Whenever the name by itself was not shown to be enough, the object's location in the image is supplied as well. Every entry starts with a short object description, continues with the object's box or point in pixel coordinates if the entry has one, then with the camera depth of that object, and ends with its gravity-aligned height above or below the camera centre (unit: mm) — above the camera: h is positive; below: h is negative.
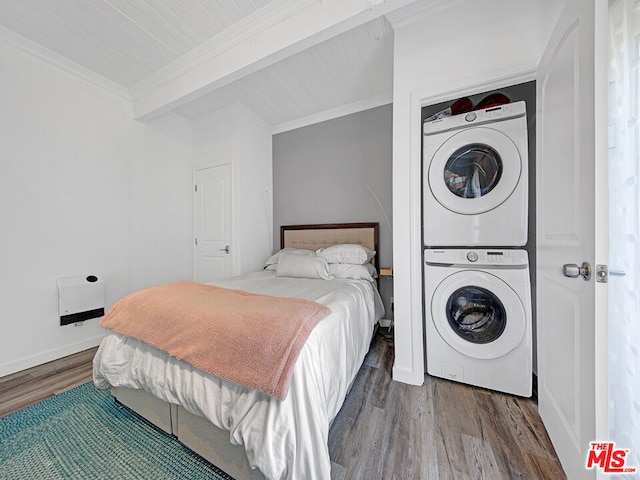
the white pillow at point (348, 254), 2348 -167
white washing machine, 1494 -558
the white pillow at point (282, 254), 2682 -178
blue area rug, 1068 -1064
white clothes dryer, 1508 +404
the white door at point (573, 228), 782 +31
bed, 841 -700
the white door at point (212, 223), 3035 +221
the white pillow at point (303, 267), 2279 -294
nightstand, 2633 -687
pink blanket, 889 -413
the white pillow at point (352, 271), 2236 -324
